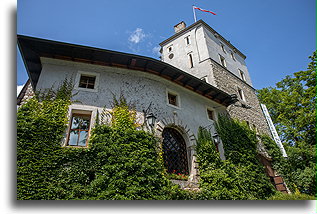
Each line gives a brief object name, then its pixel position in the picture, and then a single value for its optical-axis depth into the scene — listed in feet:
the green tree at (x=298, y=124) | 40.63
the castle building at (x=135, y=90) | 23.41
